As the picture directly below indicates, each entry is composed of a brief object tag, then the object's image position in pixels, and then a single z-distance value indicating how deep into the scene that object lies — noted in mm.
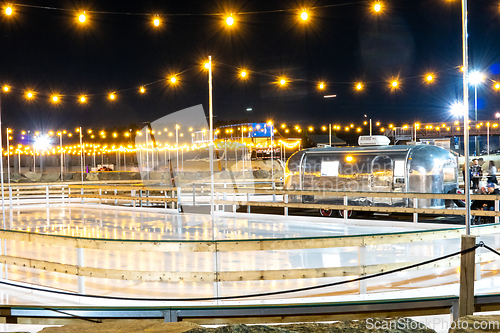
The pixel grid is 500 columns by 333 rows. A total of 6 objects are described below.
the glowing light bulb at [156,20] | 13445
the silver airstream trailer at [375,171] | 14000
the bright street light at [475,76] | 15088
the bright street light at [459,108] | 32647
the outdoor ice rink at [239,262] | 6102
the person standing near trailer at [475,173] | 15094
